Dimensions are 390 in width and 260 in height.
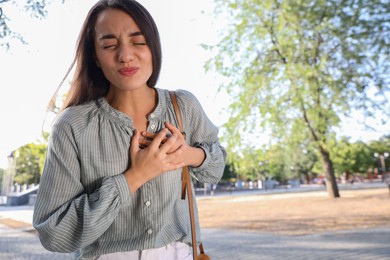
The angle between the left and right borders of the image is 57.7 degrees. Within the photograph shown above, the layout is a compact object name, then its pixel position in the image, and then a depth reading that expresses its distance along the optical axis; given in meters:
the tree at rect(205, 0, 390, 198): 12.55
